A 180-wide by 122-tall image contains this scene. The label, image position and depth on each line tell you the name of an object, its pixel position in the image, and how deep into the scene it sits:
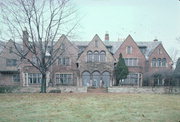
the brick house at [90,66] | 38.00
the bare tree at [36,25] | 25.67
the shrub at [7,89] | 29.52
